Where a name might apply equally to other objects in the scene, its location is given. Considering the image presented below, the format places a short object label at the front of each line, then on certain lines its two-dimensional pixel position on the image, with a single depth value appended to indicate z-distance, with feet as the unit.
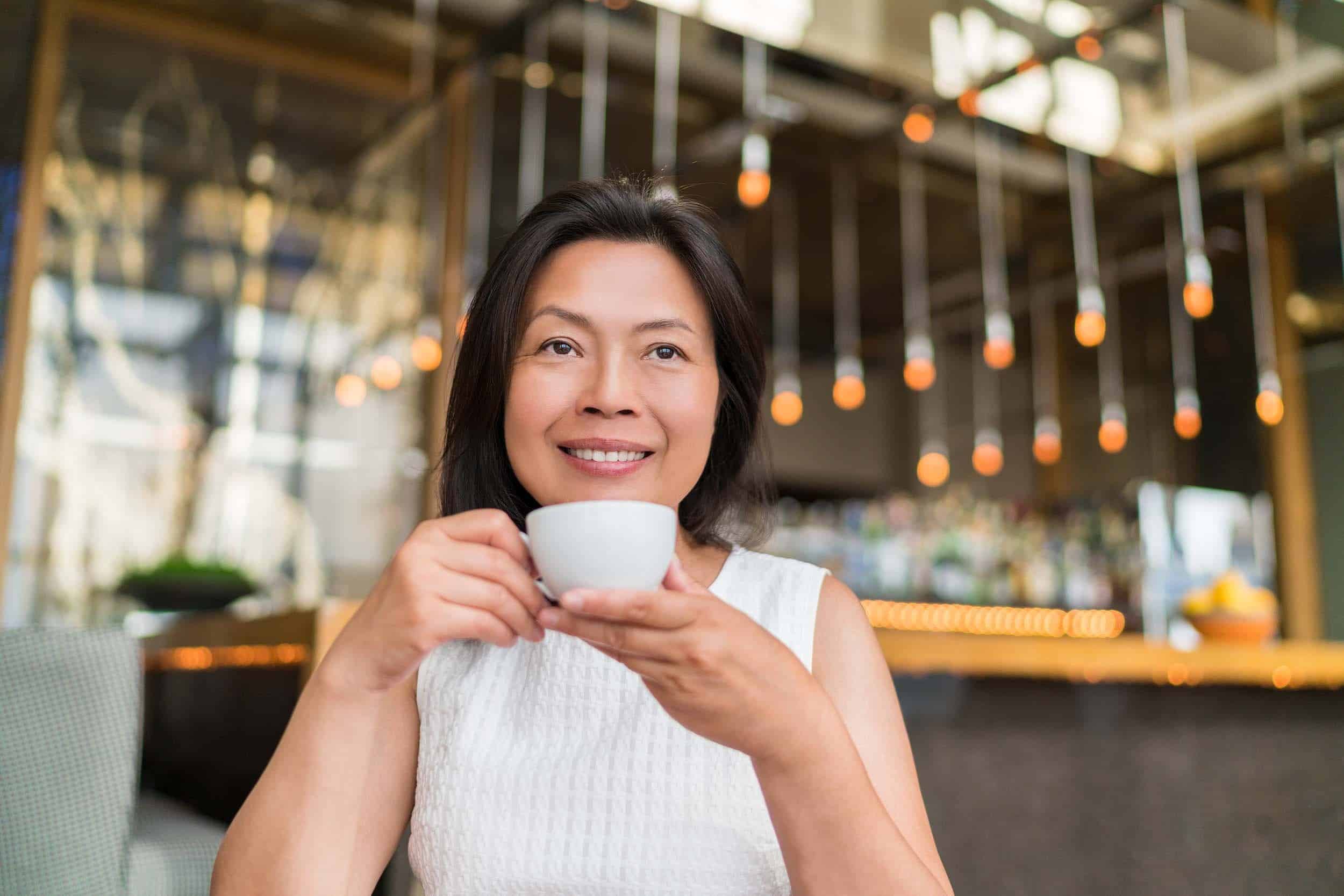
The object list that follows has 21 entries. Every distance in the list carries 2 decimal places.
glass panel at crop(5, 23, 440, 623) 14.56
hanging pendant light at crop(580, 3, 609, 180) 15.98
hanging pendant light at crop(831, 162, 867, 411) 17.28
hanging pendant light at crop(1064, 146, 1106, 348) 14.24
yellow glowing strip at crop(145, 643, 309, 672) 6.04
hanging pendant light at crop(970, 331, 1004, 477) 29.43
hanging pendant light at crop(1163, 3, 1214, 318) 13.23
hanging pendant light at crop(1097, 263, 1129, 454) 24.06
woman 2.24
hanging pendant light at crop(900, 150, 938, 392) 16.30
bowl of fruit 9.90
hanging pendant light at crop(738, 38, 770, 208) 12.37
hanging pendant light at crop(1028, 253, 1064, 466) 24.47
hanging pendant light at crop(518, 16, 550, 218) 15.81
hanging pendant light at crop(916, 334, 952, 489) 29.45
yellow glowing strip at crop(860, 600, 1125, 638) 16.55
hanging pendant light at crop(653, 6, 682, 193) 16.07
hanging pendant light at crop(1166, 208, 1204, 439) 18.48
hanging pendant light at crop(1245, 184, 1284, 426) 20.34
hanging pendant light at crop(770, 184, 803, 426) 18.21
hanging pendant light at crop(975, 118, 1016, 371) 15.39
